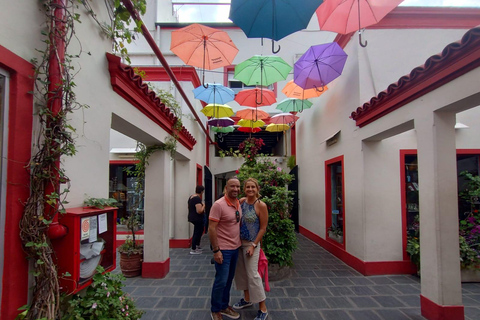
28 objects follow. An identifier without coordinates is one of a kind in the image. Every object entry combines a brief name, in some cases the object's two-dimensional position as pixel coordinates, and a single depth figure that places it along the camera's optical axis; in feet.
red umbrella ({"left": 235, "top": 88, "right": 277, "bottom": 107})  24.35
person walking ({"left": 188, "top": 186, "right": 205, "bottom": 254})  20.68
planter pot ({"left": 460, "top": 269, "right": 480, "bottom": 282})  14.69
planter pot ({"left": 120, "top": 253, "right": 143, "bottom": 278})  15.70
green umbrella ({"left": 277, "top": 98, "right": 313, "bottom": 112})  26.84
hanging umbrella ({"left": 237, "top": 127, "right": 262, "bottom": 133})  32.12
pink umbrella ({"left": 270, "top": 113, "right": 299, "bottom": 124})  27.86
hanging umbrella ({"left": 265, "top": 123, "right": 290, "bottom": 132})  31.37
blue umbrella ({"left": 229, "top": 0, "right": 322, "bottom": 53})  12.14
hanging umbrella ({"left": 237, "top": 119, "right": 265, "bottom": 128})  29.43
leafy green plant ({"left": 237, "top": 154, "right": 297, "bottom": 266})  15.78
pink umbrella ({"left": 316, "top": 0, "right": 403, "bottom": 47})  12.70
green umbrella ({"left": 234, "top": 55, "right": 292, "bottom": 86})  20.03
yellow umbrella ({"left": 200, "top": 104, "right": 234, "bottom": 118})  24.77
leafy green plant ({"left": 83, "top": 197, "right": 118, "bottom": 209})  7.55
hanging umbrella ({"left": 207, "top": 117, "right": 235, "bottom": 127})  29.01
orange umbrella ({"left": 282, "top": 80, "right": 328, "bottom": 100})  23.49
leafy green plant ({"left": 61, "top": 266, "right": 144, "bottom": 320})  6.58
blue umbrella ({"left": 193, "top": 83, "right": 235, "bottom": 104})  22.41
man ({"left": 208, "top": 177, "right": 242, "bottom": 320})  9.93
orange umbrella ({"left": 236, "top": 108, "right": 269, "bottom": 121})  27.67
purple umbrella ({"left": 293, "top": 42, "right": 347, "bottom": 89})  17.40
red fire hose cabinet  6.29
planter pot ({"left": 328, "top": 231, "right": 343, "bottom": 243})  20.28
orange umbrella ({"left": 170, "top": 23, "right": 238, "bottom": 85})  16.14
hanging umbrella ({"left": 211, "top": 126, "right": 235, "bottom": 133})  33.33
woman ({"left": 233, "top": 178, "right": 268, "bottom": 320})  10.50
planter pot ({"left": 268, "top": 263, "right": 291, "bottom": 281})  15.34
